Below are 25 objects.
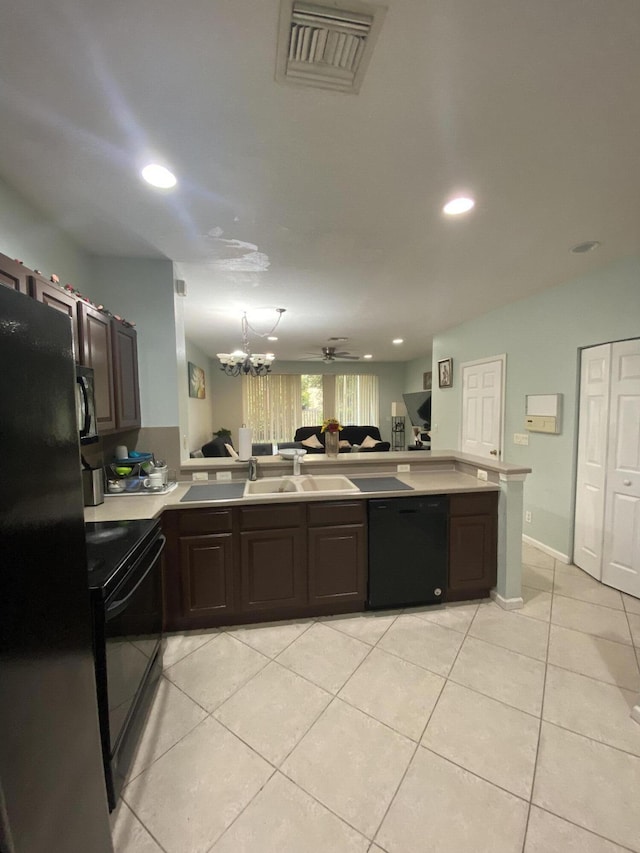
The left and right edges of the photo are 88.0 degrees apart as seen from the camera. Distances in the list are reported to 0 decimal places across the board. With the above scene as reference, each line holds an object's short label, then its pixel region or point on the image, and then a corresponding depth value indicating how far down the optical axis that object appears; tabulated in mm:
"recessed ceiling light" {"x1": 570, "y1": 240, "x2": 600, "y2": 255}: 2340
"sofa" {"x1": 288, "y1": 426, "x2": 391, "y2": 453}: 8078
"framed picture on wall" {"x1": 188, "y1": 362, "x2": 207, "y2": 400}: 5820
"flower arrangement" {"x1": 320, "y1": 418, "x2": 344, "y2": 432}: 2891
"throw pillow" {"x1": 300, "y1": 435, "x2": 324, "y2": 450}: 7714
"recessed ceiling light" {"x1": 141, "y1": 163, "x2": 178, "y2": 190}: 1562
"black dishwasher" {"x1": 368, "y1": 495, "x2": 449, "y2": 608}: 2336
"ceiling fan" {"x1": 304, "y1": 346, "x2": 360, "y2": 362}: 6160
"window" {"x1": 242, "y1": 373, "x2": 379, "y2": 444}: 8500
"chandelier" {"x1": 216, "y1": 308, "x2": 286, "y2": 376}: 4530
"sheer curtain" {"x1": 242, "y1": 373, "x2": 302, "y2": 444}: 8461
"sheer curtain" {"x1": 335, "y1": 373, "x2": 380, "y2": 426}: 8906
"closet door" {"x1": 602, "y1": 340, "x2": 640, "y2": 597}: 2520
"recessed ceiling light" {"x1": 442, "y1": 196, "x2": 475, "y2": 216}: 1837
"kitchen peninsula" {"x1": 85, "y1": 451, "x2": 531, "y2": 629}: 2117
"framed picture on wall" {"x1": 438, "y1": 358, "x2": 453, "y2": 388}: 4988
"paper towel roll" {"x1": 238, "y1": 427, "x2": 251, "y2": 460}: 2709
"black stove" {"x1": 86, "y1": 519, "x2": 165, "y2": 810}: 1198
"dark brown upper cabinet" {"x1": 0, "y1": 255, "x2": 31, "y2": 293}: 1304
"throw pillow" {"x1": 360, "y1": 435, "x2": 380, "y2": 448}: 7960
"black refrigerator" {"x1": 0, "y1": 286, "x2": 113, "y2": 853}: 611
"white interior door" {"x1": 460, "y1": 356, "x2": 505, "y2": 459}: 3932
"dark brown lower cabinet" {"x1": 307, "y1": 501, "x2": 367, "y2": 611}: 2281
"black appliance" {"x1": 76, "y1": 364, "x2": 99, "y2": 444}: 1692
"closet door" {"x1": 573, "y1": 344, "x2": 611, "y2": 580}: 2739
